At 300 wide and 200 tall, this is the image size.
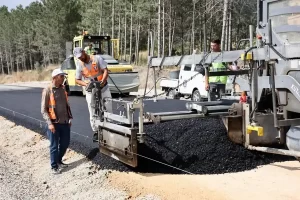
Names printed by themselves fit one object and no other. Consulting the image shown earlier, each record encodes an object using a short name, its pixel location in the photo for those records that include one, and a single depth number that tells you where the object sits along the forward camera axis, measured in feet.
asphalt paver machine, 15.25
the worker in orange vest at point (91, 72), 23.68
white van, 48.39
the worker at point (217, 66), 19.40
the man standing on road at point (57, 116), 21.93
